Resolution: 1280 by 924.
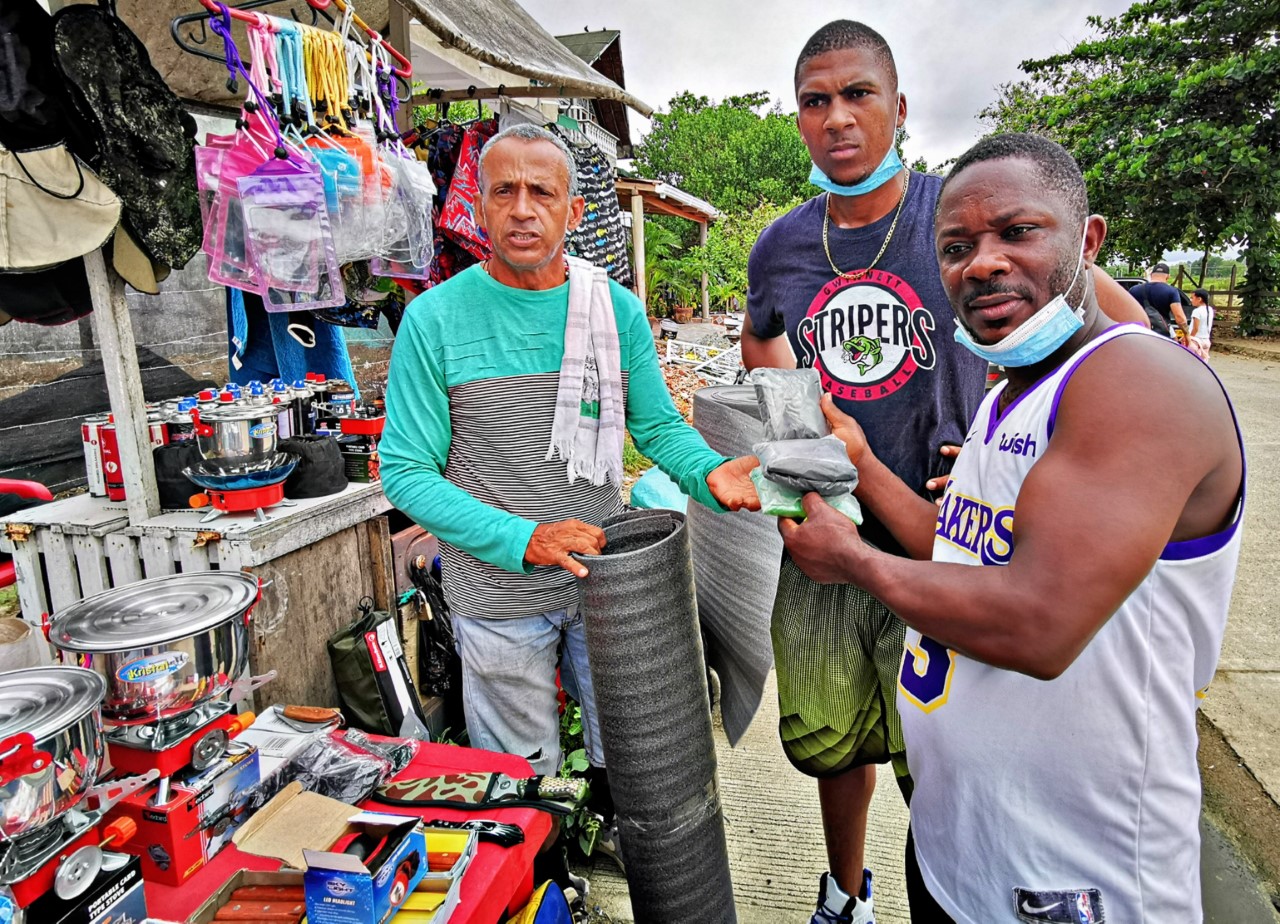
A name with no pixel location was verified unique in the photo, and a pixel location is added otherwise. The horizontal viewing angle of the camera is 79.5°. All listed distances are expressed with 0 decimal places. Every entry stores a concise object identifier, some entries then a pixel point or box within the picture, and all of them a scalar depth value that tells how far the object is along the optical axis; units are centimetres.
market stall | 136
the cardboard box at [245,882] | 141
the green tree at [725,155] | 3944
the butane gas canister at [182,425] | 264
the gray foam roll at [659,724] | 178
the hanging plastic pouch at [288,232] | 266
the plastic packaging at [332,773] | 172
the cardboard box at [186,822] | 144
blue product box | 130
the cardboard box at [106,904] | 115
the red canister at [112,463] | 259
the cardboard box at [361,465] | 296
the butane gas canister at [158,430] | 261
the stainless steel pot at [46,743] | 109
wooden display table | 239
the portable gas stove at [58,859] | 110
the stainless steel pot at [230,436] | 235
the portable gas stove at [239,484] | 238
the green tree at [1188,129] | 1736
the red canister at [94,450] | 260
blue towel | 344
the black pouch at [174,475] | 253
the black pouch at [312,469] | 270
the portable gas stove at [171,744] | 146
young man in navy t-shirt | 208
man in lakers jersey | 107
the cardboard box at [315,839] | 136
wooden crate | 251
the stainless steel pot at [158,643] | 143
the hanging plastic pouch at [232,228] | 262
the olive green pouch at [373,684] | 266
